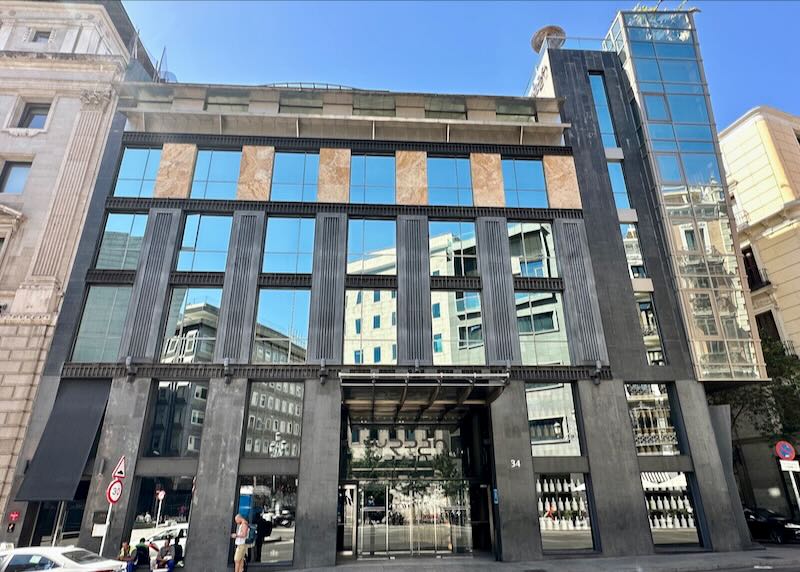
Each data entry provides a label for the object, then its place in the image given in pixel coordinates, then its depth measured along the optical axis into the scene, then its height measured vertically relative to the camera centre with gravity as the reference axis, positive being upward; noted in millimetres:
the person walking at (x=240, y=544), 14539 -2649
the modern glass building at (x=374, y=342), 18969 +5179
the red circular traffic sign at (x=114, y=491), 13484 -931
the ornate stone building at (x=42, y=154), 20141 +15395
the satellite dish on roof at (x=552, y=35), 29516 +26450
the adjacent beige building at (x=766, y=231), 27500 +14204
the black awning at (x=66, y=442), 17484 +643
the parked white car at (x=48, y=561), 11562 -2506
